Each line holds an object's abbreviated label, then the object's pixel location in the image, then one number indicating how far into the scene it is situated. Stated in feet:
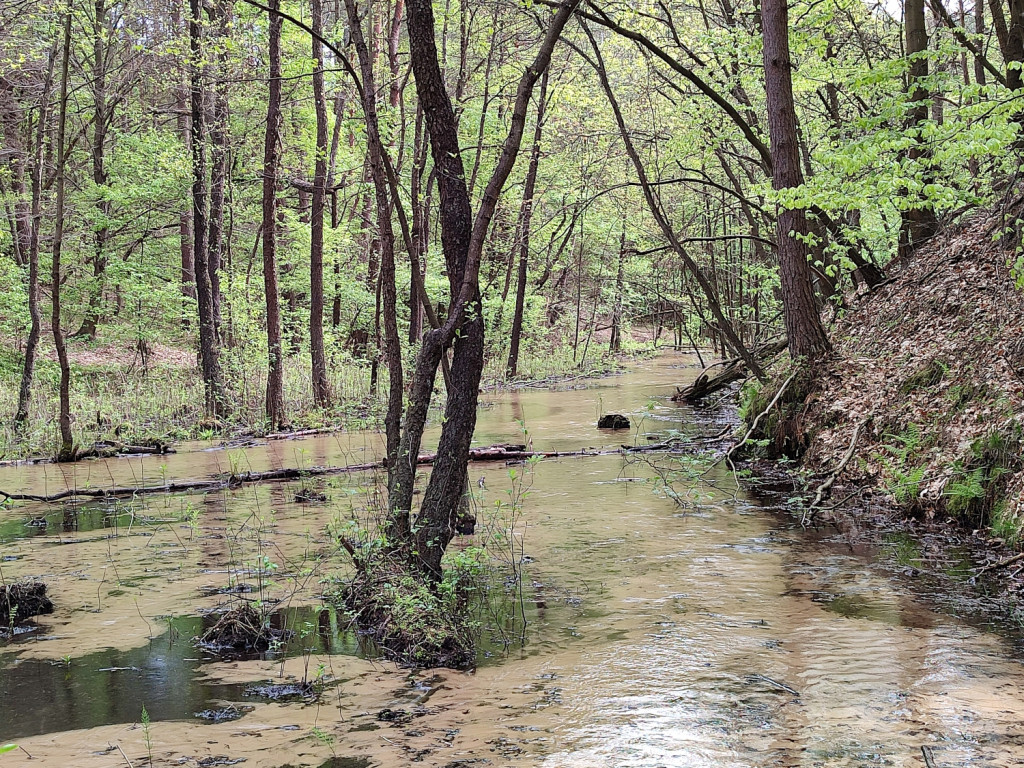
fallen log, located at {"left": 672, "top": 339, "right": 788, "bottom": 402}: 57.86
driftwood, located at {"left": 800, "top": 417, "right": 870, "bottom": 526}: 28.37
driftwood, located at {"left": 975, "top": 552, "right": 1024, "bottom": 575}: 21.20
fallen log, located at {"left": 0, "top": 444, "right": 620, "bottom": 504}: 33.27
